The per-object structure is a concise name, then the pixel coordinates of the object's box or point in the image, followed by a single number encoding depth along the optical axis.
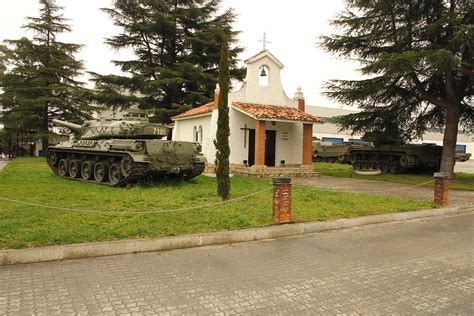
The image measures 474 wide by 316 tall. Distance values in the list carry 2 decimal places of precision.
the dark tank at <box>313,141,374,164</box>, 36.06
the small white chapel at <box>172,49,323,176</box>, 19.84
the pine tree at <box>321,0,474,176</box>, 17.62
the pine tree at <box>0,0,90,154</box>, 33.28
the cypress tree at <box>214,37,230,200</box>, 10.62
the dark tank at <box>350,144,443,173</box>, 24.38
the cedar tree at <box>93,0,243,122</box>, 30.83
